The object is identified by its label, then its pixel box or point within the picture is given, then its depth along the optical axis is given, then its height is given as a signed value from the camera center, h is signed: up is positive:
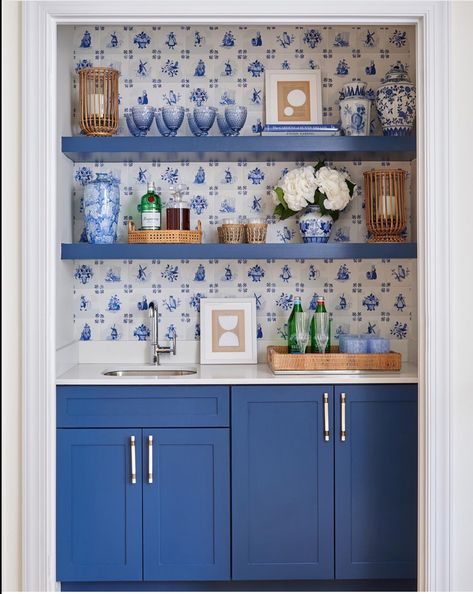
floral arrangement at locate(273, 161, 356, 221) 3.06 +0.40
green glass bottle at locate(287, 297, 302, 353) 3.04 -0.22
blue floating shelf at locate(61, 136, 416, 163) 2.93 +0.57
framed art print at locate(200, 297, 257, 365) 3.23 -0.23
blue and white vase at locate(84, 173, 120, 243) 3.07 +0.31
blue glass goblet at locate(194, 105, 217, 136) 3.02 +0.70
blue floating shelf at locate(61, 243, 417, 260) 2.93 +0.12
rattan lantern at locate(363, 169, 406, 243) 3.07 +0.33
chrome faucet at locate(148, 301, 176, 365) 3.19 -0.26
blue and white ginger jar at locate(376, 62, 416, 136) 3.00 +0.75
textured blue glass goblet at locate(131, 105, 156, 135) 3.02 +0.71
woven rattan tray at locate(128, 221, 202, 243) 3.01 +0.19
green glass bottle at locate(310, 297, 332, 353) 3.04 -0.22
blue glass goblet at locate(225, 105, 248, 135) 2.99 +0.70
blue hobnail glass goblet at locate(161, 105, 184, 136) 3.01 +0.70
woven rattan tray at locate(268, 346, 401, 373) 2.88 -0.34
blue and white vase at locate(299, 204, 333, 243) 3.07 +0.24
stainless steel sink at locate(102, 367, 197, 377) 3.12 -0.41
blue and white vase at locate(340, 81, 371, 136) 3.07 +0.74
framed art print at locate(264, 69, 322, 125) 3.22 +0.85
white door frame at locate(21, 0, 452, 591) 2.54 +0.13
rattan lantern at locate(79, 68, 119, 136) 3.03 +0.78
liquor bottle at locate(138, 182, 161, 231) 3.07 +0.30
